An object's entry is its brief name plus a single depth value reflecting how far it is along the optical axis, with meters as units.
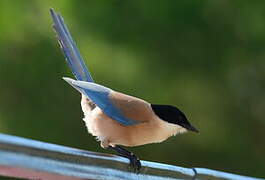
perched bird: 4.31
